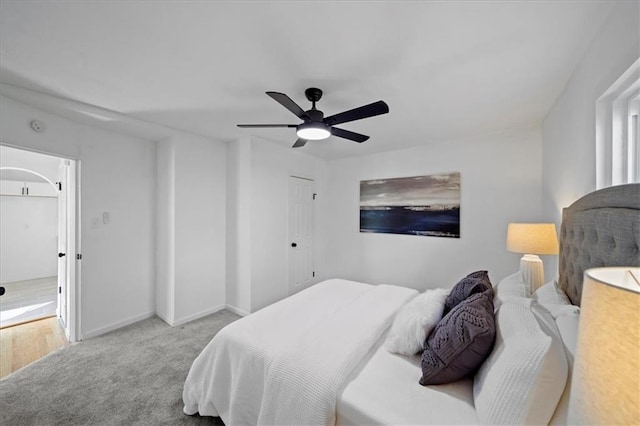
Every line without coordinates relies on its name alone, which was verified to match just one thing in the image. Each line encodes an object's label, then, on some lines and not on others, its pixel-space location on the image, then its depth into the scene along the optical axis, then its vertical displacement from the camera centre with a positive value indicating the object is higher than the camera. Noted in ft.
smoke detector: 7.50 +2.55
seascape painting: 11.24 +0.30
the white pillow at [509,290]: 5.06 -1.70
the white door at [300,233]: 13.15 -1.23
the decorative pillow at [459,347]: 3.59 -2.00
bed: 2.84 -2.51
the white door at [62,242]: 9.53 -1.29
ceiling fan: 5.75 +2.38
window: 3.87 +1.36
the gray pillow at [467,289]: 5.03 -1.60
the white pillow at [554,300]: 3.72 -1.58
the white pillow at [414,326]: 4.51 -2.17
